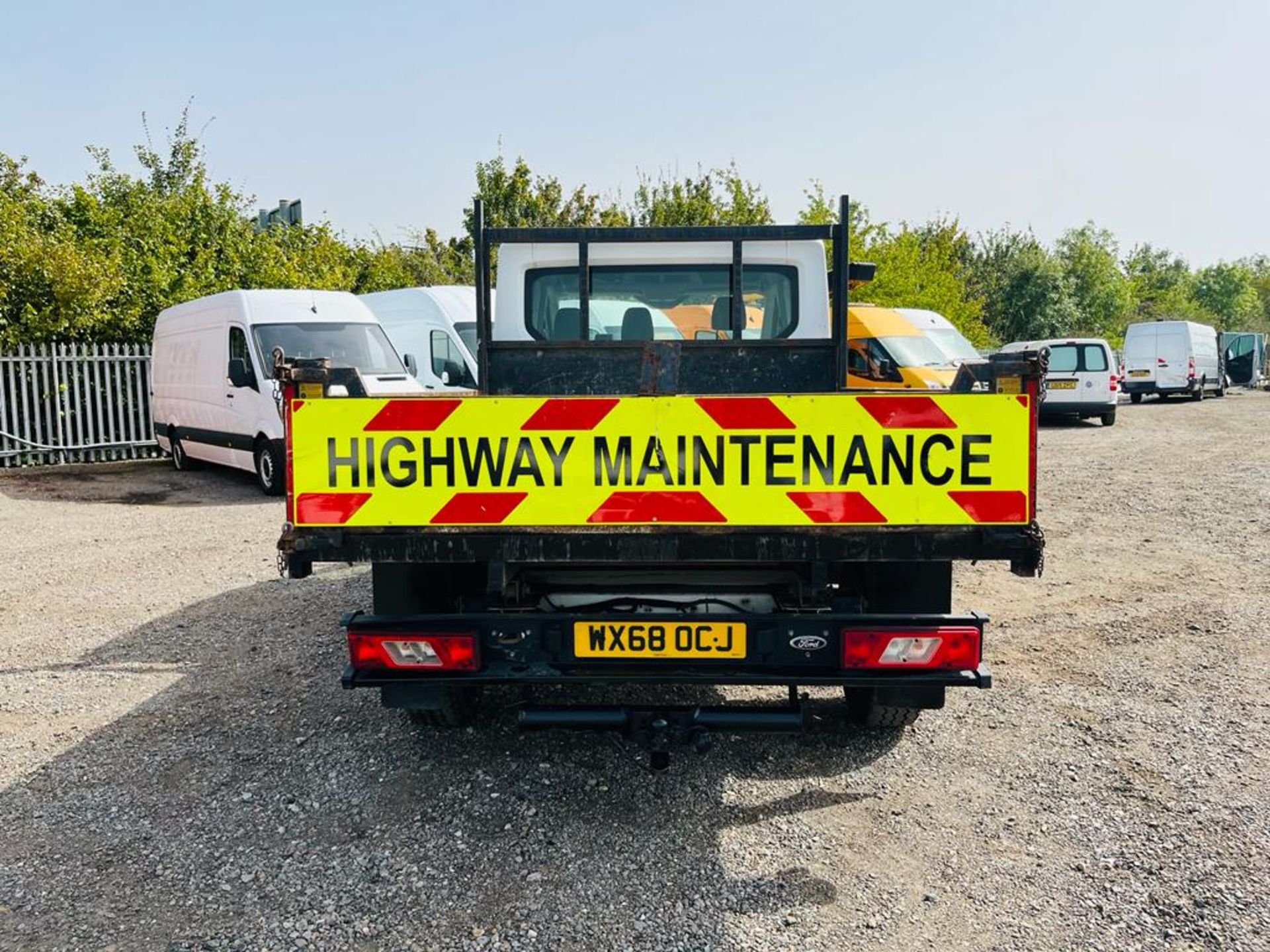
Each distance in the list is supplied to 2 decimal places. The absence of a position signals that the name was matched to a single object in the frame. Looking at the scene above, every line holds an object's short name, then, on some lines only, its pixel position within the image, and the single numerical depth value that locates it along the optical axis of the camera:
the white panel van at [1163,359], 27.75
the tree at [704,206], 24.64
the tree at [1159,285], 62.97
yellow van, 14.82
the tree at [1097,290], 51.03
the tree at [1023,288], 46.59
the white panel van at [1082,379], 19.38
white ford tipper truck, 3.04
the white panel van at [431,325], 13.55
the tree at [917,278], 25.34
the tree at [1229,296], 78.50
